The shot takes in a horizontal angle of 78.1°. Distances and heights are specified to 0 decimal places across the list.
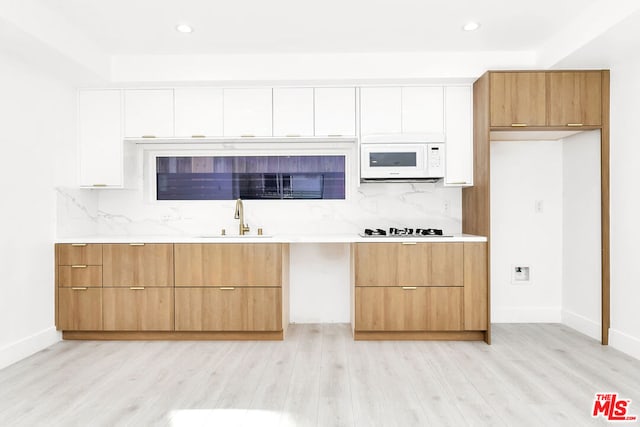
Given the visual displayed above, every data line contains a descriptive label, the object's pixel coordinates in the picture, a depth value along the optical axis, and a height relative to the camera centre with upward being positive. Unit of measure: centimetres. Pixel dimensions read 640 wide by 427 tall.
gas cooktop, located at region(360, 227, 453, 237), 347 -16
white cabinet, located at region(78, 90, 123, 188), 369 +76
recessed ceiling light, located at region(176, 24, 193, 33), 298 +143
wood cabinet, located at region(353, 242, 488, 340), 334 -64
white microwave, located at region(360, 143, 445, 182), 355 +50
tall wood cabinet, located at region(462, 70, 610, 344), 322 +89
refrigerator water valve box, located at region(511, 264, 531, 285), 392 -59
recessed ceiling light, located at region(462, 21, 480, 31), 297 +144
